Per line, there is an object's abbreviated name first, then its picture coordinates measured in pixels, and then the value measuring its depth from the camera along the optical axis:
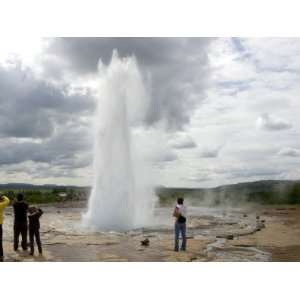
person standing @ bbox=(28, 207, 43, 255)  8.23
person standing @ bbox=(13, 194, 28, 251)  8.61
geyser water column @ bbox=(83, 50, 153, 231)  13.86
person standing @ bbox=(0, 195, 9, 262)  7.98
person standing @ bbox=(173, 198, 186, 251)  8.62
